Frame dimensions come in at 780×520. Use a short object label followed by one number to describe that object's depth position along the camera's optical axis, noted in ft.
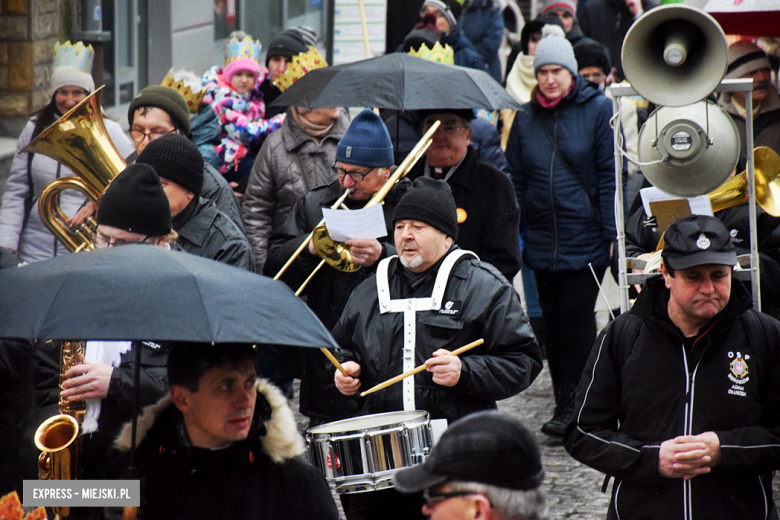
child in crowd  53.21
